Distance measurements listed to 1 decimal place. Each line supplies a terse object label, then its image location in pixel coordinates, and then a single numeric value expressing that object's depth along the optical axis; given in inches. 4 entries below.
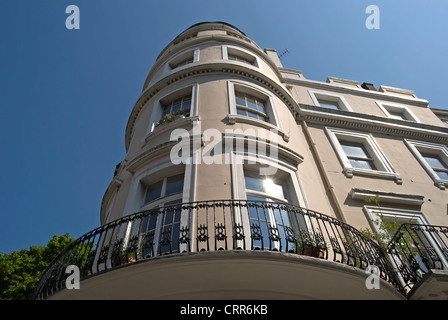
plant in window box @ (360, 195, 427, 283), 273.0
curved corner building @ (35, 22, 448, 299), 221.3
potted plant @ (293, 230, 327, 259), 237.3
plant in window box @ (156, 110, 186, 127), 383.1
